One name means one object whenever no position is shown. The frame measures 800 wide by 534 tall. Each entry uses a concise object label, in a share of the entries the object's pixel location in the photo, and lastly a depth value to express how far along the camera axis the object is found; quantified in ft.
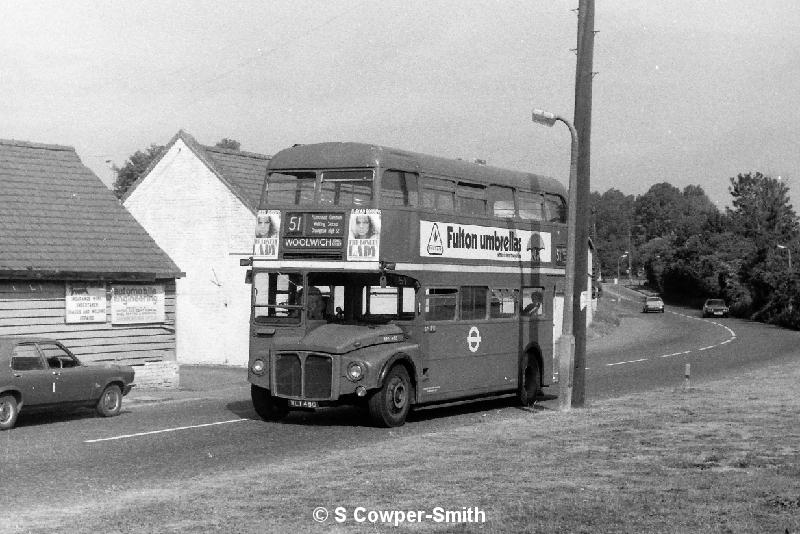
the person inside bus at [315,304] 63.10
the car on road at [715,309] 318.47
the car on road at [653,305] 330.13
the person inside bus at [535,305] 75.31
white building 119.85
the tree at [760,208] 406.41
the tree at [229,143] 241.14
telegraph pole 71.56
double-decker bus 60.85
